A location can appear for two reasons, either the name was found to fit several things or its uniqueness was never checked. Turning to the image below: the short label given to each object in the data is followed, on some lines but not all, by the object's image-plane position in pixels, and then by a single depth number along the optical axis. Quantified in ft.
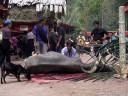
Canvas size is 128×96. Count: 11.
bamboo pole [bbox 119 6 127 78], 29.48
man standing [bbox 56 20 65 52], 44.56
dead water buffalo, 30.76
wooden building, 56.65
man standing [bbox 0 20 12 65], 38.47
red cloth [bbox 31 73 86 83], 29.45
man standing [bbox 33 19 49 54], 37.22
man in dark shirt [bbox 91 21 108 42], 37.07
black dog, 30.60
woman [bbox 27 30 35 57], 55.91
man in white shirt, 34.12
